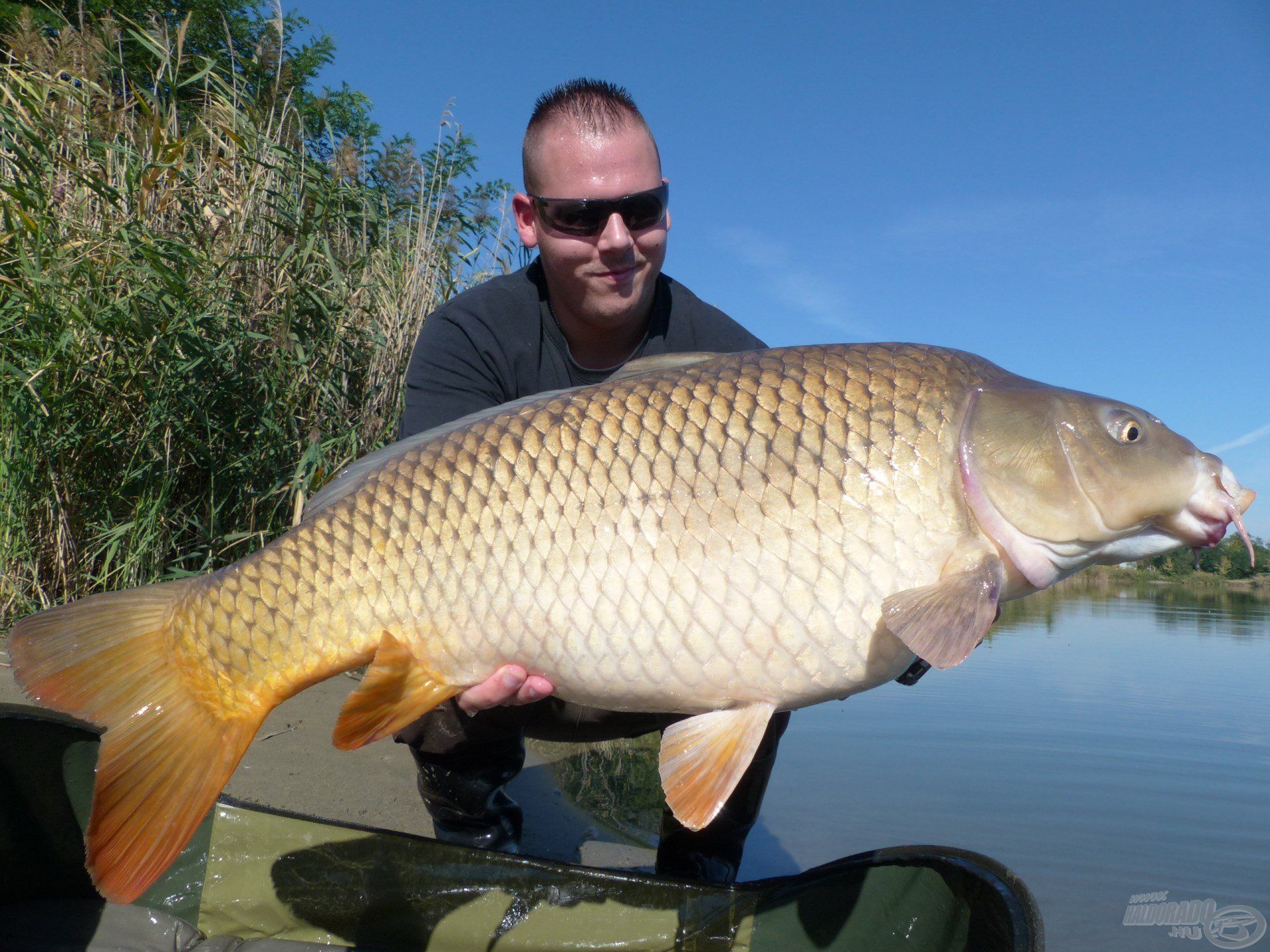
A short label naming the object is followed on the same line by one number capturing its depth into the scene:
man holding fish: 1.97
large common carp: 1.25
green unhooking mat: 1.55
